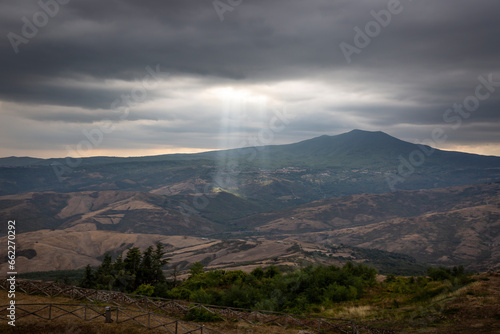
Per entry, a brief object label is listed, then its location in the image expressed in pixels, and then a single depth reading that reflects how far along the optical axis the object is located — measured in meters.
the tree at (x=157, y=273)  62.91
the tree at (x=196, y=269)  60.23
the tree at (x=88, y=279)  62.90
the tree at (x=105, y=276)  57.17
